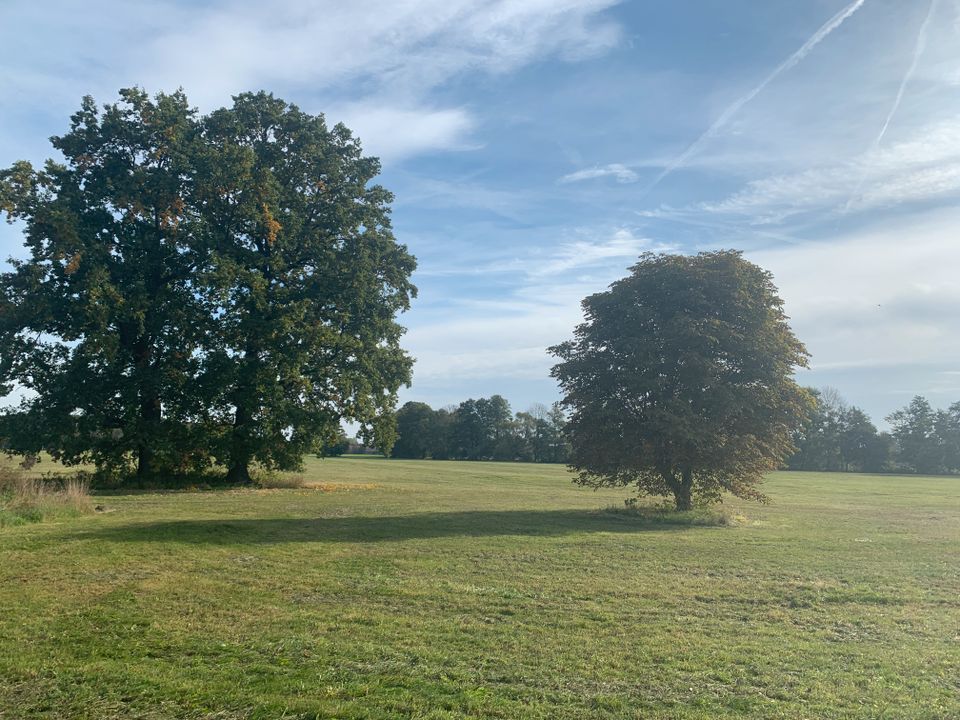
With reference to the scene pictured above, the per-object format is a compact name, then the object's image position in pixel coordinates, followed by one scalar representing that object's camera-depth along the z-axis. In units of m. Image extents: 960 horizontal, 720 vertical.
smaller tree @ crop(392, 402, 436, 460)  125.75
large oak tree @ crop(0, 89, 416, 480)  28.69
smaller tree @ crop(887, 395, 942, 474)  110.12
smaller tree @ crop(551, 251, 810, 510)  22.48
